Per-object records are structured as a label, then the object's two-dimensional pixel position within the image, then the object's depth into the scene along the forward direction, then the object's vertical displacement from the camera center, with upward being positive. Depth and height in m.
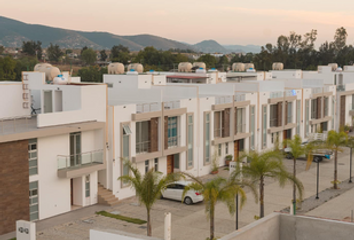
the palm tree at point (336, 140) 31.38 -3.81
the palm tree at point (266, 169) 22.52 -3.98
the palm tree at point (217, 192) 19.27 -4.28
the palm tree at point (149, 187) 20.09 -4.23
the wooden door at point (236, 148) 39.75 -5.43
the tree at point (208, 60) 102.75 +3.27
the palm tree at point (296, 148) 27.98 -3.83
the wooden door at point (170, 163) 33.08 -5.51
